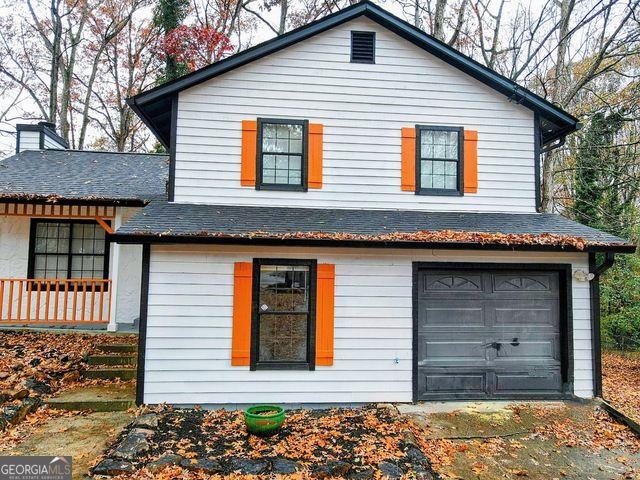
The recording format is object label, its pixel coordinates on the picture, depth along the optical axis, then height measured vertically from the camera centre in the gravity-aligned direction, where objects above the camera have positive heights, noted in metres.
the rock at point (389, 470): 4.21 -2.14
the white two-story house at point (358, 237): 6.18 +0.52
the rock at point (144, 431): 4.91 -2.06
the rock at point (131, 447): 4.42 -2.07
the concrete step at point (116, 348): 7.54 -1.55
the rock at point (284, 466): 4.27 -2.15
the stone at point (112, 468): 4.15 -2.12
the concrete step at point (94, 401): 5.93 -2.03
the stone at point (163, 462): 4.23 -2.12
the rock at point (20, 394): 5.82 -1.92
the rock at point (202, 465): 4.27 -2.14
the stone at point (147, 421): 5.19 -2.06
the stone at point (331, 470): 4.23 -2.14
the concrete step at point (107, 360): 7.23 -1.71
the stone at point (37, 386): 6.24 -1.94
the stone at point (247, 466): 4.27 -2.16
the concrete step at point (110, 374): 6.97 -1.89
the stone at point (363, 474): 4.18 -2.15
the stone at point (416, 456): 4.51 -2.13
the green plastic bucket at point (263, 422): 5.05 -1.95
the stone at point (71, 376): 6.84 -1.93
